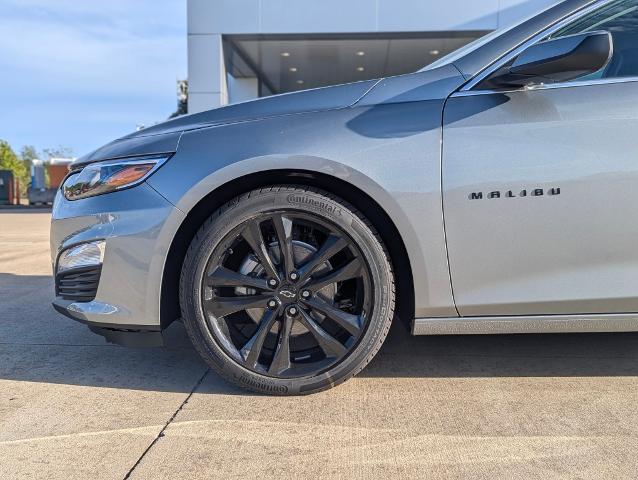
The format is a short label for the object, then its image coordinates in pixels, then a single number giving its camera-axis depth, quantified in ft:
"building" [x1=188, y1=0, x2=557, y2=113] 40.14
